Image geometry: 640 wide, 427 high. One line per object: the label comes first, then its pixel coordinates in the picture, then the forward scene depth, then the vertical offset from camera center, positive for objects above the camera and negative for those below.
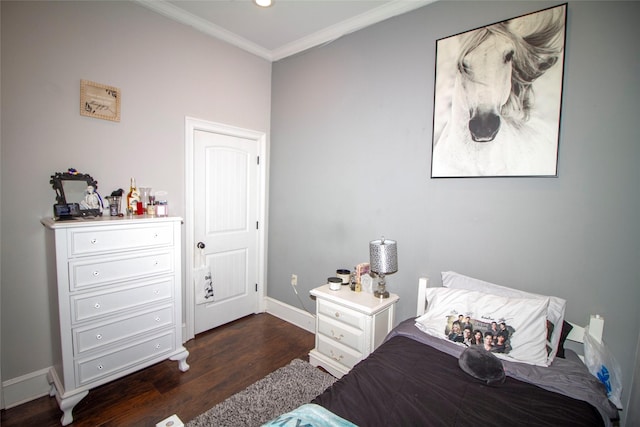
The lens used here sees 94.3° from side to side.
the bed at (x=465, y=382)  1.16 -0.84
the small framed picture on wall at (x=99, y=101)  2.13 +0.66
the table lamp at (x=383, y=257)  2.15 -0.44
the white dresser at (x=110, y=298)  1.81 -0.72
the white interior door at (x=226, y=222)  2.85 -0.31
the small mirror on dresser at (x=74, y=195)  1.97 -0.04
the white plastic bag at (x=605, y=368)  1.53 -0.87
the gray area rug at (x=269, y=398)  1.83 -1.39
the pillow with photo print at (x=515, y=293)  1.61 -0.57
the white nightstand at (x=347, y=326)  2.10 -0.97
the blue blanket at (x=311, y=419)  1.04 -0.81
